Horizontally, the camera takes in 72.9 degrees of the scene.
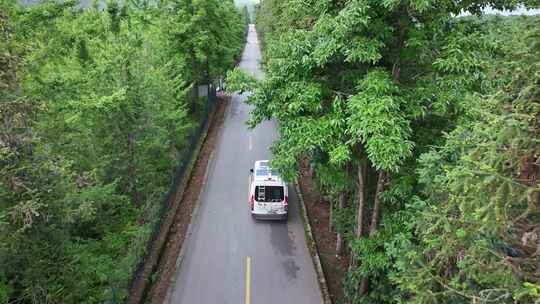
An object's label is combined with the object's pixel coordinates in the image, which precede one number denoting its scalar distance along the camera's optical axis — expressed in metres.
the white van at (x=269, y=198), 15.79
